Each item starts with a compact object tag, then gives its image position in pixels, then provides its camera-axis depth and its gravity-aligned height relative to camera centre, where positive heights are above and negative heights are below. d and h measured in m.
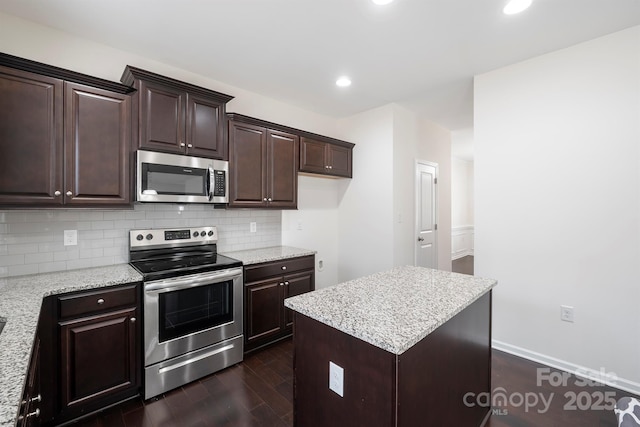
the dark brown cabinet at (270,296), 2.72 -0.82
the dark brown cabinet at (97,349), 1.82 -0.90
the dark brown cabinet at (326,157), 3.53 +0.75
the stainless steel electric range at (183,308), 2.14 -0.76
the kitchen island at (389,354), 1.11 -0.62
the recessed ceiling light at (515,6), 1.91 +1.41
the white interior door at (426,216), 4.28 -0.04
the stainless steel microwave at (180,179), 2.29 +0.31
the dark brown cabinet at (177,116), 2.29 +0.85
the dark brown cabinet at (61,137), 1.82 +0.54
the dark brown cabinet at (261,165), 2.86 +0.53
